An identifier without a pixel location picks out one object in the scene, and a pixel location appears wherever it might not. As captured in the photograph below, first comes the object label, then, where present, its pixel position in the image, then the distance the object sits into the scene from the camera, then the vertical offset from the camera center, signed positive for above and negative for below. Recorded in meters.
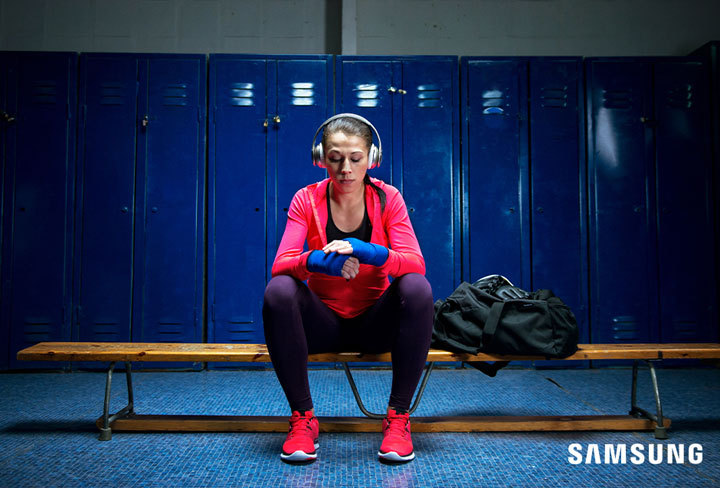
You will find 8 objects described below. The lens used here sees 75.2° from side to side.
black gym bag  1.74 -0.26
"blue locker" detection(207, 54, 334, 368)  3.12 +0.70
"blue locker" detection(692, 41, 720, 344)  3.20 +0.97
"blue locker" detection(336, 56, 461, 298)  3.18 +0.91
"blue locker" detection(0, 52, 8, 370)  3.03 +0.63
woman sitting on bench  1.49 -0.10
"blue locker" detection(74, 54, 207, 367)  3.07 +0.40
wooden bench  1.74 -0.63
